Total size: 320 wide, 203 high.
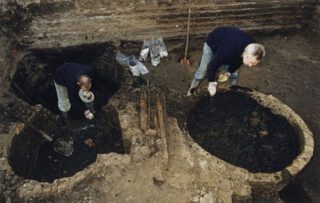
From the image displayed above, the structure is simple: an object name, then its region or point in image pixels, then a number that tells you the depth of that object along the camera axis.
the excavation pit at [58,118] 5.00
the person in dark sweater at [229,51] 4.12
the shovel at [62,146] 5.04
